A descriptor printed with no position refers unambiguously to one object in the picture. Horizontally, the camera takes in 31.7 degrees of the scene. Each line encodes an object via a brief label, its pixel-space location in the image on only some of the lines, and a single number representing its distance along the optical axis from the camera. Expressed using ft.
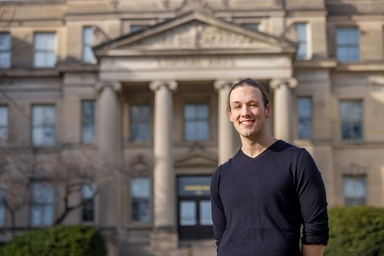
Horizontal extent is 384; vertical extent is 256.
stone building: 109.50
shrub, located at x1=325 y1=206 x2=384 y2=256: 56.59
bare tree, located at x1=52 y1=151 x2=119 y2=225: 98.48
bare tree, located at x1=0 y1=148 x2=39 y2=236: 93.40
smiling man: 13.17
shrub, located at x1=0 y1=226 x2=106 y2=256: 71.36
